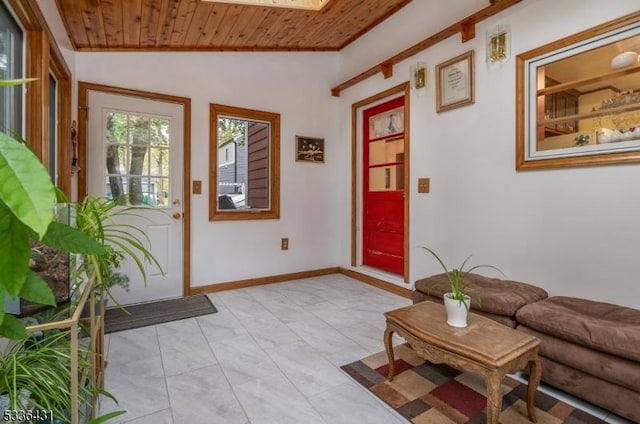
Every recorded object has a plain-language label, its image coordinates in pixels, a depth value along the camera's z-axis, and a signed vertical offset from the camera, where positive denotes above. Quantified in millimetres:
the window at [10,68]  1609 +735
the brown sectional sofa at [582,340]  1428 -647
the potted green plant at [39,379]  887 -518
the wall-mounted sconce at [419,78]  3107 +1262
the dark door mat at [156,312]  2623 -941
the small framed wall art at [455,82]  2717 +1095
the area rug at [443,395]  1501 -969
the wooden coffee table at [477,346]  1287 -609
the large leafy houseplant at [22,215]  355 -11
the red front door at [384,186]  3553 +239
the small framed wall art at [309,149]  4016 +730
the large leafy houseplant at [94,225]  1343 -83
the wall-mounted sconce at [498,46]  2451 +1251
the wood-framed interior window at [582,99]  1910 +712
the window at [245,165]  3559 +487
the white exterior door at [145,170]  2967 +345
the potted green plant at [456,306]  1564 -484
